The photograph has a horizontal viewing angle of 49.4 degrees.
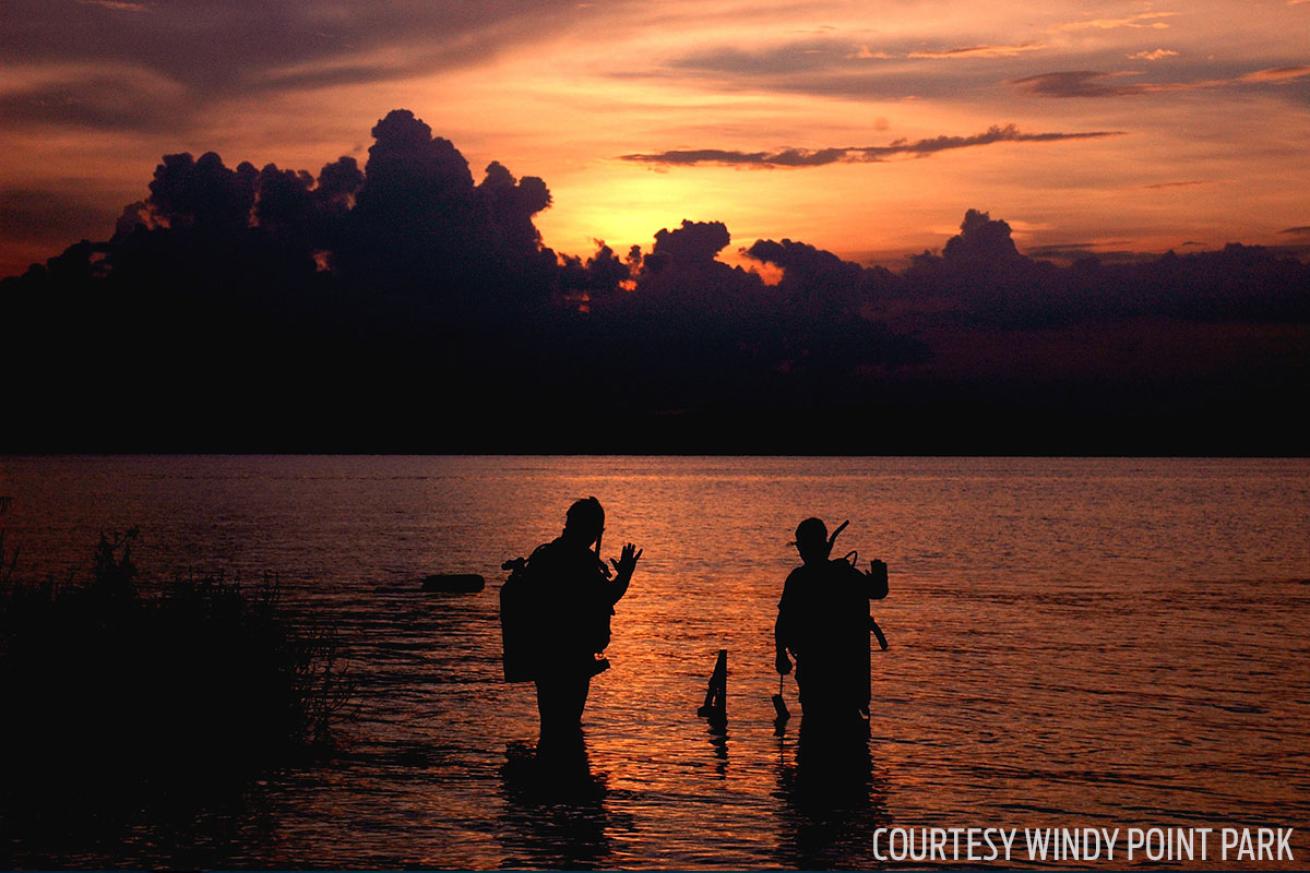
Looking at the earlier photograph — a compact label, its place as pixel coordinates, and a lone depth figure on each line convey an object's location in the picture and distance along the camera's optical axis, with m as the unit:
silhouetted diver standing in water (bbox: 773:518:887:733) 14.65
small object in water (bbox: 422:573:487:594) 44.00
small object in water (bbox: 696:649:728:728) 19.77
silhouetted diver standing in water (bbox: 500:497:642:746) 12.65
